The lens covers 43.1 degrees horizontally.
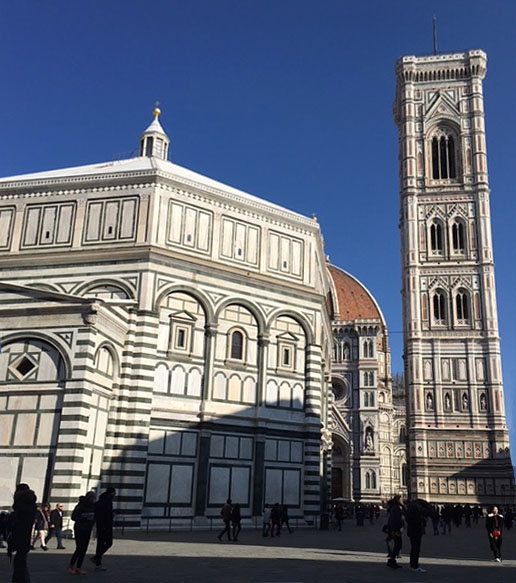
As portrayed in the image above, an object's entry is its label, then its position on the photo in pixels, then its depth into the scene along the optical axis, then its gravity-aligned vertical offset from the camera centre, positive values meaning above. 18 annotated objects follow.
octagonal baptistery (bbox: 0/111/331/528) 19.55 +4.76
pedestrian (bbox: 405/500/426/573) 11.40 -0.50
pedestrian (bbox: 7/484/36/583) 7.57 -0.53
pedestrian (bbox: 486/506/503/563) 13.87 -0.55
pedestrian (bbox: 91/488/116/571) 10.61 -0.58
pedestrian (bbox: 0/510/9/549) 14.53 -0.98
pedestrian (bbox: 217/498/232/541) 17.99 -0.61
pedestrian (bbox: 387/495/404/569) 11.65 -0.47
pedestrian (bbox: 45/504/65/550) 14.48 -0.80
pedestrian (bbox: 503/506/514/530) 36.22 -0.84
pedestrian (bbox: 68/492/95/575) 10.41 -0.52
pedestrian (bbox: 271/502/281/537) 20.45 -0.71
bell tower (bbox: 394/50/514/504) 53.47 +18.12
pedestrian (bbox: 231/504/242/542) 18.23 -0.68
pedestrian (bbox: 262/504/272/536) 20.03 -0.83
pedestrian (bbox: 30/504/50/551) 13.94 -0.89
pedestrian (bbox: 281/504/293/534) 20.94 -0.63
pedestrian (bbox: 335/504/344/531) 27.42 -0.72
